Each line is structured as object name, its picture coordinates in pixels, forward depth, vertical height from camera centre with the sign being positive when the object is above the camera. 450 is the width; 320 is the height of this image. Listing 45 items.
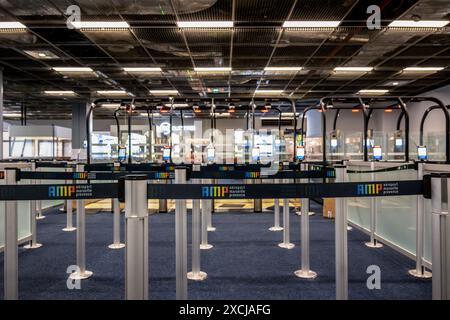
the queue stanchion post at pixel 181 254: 2.39 -0.66
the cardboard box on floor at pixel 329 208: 6.60 -0.98
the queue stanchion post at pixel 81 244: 3.48 -0.87
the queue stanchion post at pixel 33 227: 4.63 -0.94
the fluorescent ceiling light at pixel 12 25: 6.32 +2.49
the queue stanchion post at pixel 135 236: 1.79 -0.41
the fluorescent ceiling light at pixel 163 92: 12.61 +2.45
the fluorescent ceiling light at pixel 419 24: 6.23 +2.45
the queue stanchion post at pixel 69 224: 5.71 -1.11
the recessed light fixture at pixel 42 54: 7.94 +2.48
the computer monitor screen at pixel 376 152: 5.89 +0.09
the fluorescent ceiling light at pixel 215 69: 9.58 +2.50
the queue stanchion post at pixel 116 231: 4.47 -0.97
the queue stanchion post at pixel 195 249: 3.40 -0.93
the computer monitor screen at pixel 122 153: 7.62 +0.12
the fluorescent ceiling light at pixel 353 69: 9.63 +2.50
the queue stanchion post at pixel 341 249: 2.38 -0.65
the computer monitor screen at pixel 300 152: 5.96 +0.10
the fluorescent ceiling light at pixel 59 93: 12.90 +2.53
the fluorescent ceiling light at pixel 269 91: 12.88 +2.49
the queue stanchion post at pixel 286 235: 4.45 -1.04
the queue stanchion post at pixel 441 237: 1.89 -0.44
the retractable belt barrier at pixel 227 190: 1.97 -0.19
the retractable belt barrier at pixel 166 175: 3.35 -0.17
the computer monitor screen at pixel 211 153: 6.42 +0.09
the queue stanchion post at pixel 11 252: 2.39 -0.65
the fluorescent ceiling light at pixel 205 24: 6.27 +2.47
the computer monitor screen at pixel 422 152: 5.32 +0.08
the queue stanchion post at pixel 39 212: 6.72 -1.05
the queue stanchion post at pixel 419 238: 3.48 -0.83
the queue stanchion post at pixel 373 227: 4.64 -0.96
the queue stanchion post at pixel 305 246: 3.44 -0.89
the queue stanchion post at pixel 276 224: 5.58 -1.09
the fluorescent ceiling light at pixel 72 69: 9.47 +2.49
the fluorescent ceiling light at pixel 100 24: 6.26 +2.47
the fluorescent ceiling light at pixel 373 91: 12.98 +2.52
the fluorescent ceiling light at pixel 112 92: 12.77 +2.49
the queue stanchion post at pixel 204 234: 4.29 -1.03
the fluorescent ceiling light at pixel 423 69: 9.63 +2.49
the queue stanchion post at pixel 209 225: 5.64 -1.14
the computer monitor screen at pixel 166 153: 6.96 +0.10
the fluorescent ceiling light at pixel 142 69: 9.51 +2.49
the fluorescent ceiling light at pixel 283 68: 9.56 +2.49
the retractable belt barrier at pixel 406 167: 3.51 -0.10
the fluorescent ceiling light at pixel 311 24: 6.27 +2.46
